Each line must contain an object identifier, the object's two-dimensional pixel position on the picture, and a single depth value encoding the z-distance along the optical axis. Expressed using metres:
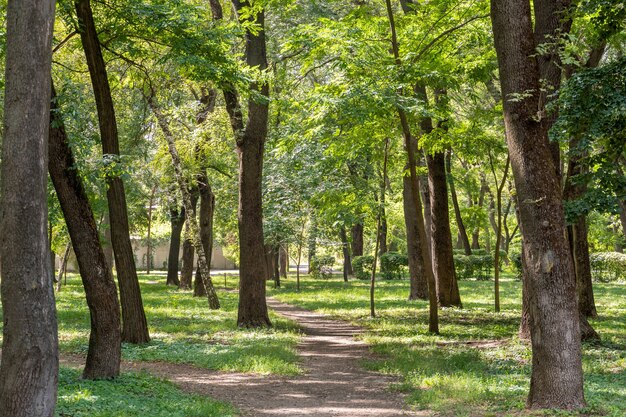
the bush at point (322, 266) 44.28
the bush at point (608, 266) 36.16
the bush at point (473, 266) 39.19
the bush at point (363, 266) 41.97
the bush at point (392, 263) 40.03
